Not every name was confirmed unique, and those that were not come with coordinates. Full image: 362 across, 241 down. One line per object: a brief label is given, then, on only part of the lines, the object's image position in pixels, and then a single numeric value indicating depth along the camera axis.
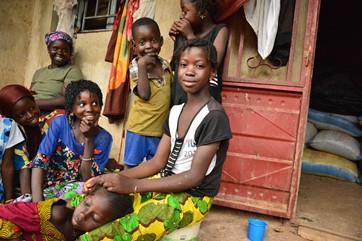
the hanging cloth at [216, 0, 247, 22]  2.78
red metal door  2.78
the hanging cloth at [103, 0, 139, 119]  3.50
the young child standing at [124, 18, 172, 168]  2.50
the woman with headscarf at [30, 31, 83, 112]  3.49
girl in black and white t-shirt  1.65
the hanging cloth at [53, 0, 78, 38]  4.12
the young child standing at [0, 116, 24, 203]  2.13
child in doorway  2.54
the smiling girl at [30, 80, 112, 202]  2.10
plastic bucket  2.38
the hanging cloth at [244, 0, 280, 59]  2.87
